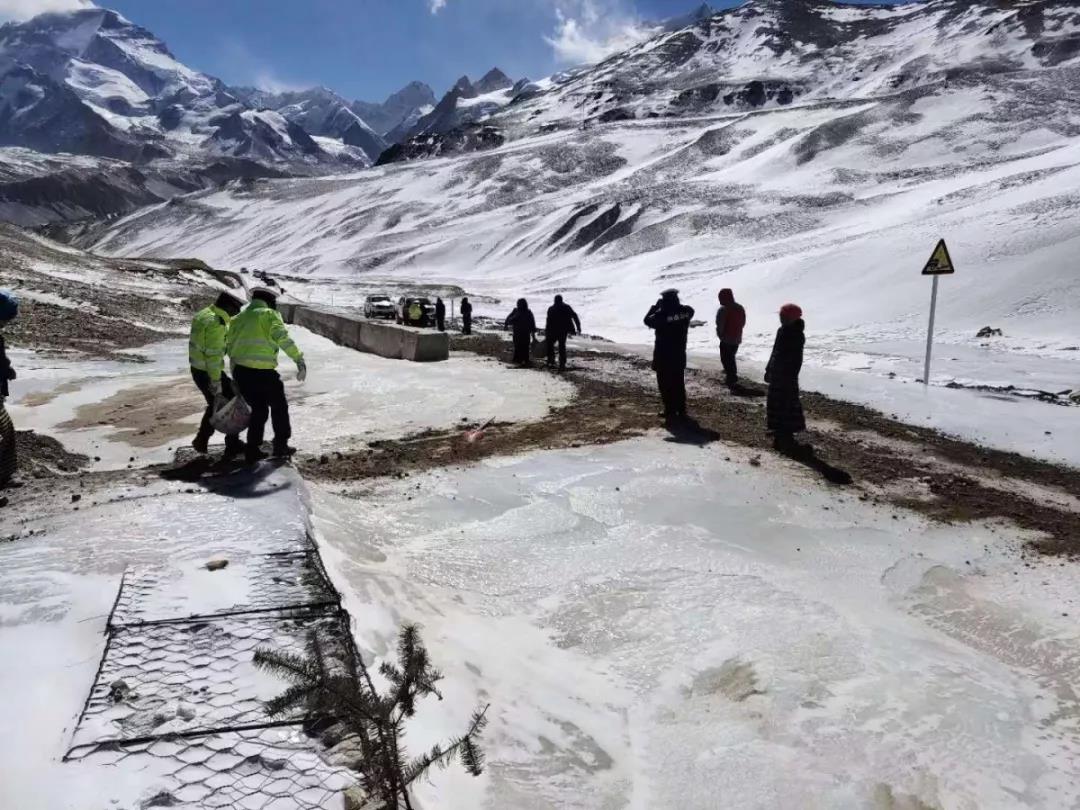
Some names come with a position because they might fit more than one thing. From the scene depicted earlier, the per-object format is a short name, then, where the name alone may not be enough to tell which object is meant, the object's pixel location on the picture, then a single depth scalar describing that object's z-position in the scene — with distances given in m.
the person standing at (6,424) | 5.73
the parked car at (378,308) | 30.78
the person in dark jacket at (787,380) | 8.48
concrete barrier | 15.57
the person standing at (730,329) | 12.51
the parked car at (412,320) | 23.58
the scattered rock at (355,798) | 2.66
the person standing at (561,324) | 14.04
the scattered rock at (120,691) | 3.11
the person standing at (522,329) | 14.42
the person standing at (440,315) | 23.91
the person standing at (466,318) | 23.02
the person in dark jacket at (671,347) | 9.41
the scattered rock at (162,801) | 2.61
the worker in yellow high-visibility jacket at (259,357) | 6.69
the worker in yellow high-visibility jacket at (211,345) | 7.17
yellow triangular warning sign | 12.31
